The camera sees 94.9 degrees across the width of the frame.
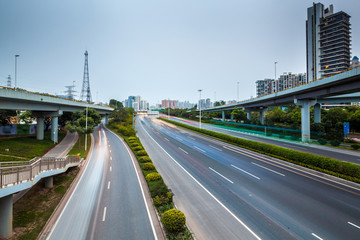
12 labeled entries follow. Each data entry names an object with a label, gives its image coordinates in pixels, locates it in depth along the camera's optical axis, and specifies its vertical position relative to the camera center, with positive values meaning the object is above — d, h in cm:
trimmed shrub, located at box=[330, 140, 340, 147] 3038 -425
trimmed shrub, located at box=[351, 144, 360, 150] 2827 -451
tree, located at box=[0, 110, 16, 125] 3234 +90
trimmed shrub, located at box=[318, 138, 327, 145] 3209 -415
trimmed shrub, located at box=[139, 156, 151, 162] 2121 -510
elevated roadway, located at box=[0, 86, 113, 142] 2247 +282
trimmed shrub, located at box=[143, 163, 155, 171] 1861 -535
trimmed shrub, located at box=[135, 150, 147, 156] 2446 -497
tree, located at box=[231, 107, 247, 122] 6745 +235
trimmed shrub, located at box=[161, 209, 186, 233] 907 -568
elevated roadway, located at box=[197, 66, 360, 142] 2378 +532
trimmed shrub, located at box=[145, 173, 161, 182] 1566 -549
